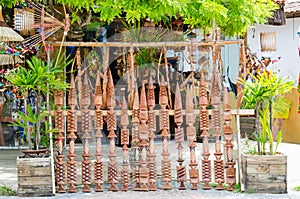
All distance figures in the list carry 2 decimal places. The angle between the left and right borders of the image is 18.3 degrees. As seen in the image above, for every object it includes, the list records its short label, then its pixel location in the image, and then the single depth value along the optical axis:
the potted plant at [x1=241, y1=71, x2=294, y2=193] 10.28
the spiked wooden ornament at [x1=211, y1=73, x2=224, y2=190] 10.75
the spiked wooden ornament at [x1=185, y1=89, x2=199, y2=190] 10.76
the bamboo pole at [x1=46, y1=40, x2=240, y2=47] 10.79
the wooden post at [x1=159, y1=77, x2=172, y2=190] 10.80
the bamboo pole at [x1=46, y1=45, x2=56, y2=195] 10.38
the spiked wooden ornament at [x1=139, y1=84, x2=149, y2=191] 10.79
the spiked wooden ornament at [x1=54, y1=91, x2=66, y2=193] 10.66
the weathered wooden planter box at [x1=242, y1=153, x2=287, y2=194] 10.28
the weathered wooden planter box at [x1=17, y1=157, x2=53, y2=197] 10.22
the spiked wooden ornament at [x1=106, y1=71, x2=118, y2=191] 10.80
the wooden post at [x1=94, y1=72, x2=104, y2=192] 10.78
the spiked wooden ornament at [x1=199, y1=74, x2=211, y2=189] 10.74
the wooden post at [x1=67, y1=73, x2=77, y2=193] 10.73
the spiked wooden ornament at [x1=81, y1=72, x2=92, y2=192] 10.75
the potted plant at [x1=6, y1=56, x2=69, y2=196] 10.25
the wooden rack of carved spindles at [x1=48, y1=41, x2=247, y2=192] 10.75
